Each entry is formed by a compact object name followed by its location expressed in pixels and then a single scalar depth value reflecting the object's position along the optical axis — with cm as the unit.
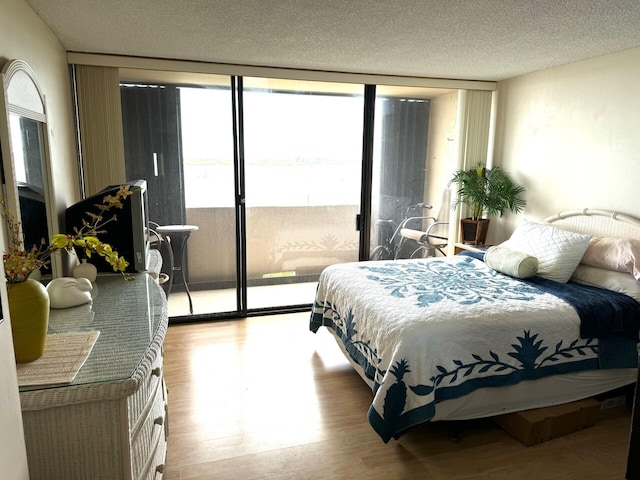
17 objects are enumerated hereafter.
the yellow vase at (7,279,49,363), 134
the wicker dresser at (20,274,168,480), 124
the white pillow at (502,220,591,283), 304
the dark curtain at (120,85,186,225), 369
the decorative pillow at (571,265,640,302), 271
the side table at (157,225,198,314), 394
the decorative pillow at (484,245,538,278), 309
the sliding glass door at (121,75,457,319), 382
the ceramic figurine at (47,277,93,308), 186
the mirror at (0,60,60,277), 176
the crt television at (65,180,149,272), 254
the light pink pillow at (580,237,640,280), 277
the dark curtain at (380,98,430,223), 439
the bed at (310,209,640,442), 220
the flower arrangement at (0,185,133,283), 141
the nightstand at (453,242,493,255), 409
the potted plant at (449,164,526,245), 410
